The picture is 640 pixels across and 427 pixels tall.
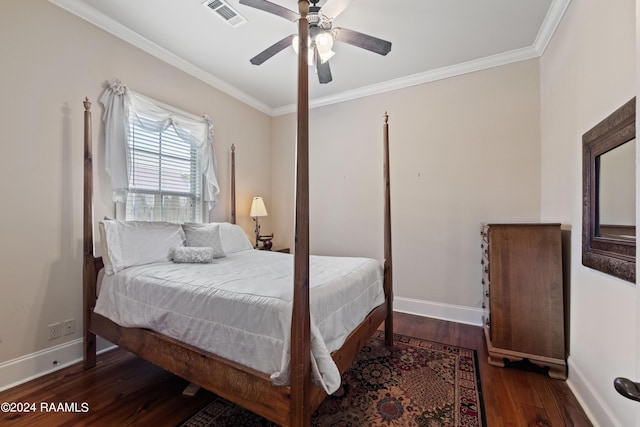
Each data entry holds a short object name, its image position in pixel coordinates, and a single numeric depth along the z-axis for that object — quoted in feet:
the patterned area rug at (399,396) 5.12
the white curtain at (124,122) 7.86
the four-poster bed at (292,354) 3.87
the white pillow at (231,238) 9.67
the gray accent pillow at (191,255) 7.62
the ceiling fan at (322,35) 5.93
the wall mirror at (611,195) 4.25
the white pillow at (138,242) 6.75
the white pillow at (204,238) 8.67
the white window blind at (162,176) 8.62
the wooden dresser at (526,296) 6.57
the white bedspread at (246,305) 4.20
